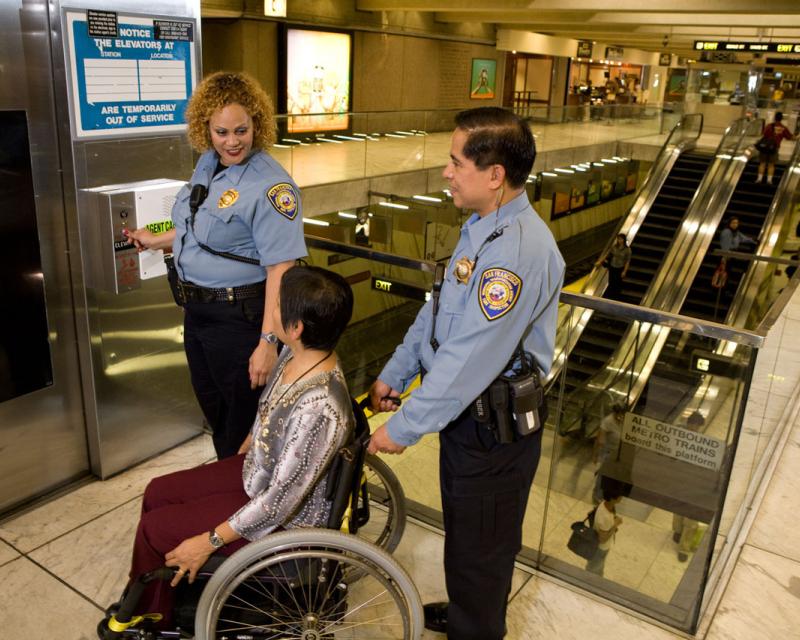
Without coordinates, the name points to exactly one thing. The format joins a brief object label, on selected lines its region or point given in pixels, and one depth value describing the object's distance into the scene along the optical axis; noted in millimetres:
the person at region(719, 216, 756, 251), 10234
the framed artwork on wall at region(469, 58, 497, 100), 18297
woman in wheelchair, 1757
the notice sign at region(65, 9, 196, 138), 2551
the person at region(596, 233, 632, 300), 10969
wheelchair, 1714
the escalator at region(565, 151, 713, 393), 12422
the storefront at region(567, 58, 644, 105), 27453
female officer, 2273
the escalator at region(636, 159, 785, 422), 11134
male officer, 1676
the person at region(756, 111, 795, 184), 12930
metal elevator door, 2457
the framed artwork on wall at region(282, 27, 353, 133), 12656
